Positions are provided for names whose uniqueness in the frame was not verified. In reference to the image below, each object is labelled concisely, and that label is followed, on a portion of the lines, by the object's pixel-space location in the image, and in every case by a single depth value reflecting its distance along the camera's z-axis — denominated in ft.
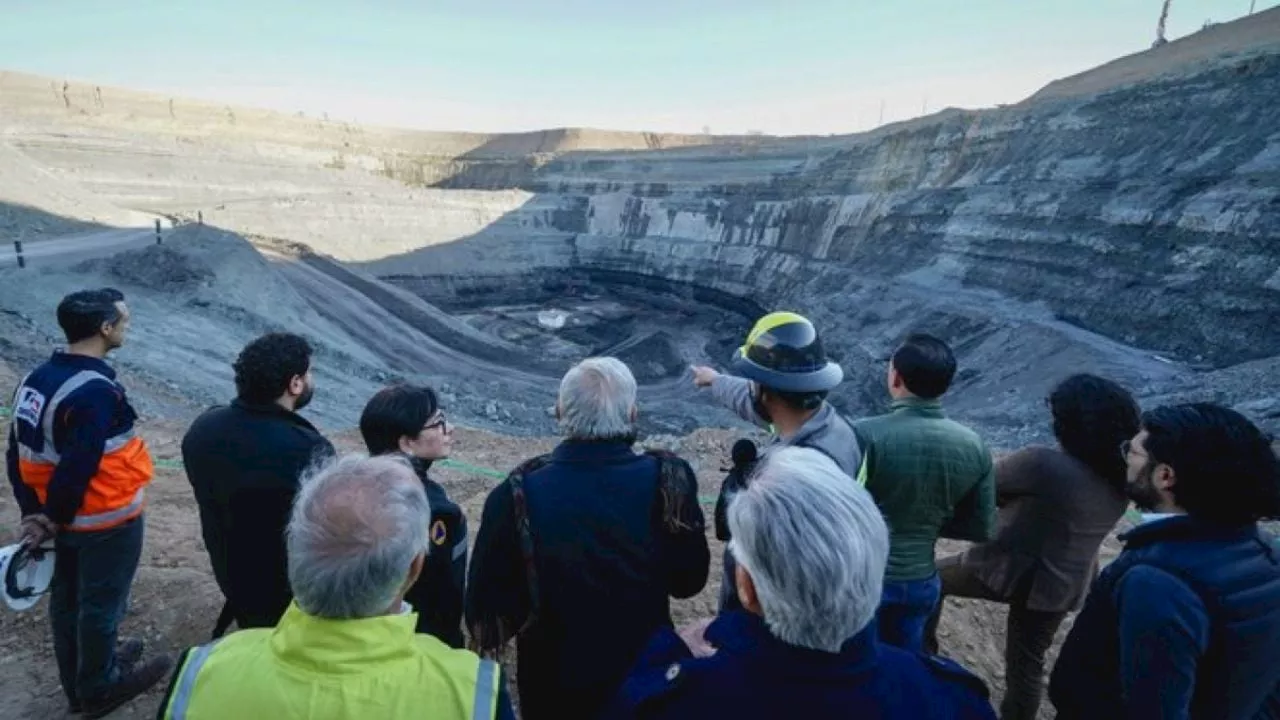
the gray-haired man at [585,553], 7.16
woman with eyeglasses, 7.66
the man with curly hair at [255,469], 8.66
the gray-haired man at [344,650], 4.45
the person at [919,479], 8.88
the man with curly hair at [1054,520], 9.04
